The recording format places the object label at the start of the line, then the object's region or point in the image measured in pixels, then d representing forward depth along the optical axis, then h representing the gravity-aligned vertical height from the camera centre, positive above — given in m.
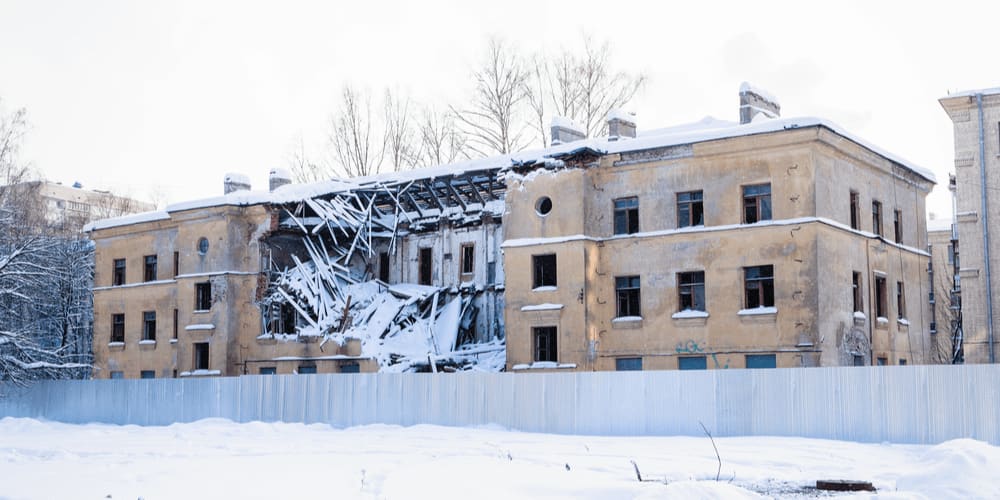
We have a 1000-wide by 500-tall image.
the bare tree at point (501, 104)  54.03 +11.60
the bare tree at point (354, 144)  60.19 +10.73
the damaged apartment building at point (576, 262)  31.98 +2.44
